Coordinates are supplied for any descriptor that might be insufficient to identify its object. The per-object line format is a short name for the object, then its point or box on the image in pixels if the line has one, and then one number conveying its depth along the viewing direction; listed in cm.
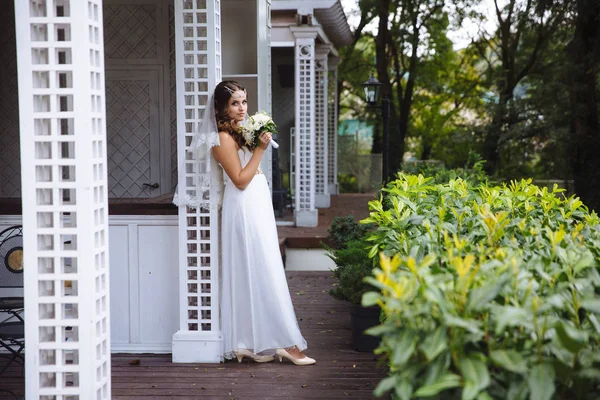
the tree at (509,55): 1738
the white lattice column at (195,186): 570
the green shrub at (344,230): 830
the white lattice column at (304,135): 1277
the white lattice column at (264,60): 929
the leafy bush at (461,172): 974
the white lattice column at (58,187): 341
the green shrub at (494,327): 224
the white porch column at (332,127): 1889
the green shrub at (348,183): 2558
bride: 555
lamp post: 1105
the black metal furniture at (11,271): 497
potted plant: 596
